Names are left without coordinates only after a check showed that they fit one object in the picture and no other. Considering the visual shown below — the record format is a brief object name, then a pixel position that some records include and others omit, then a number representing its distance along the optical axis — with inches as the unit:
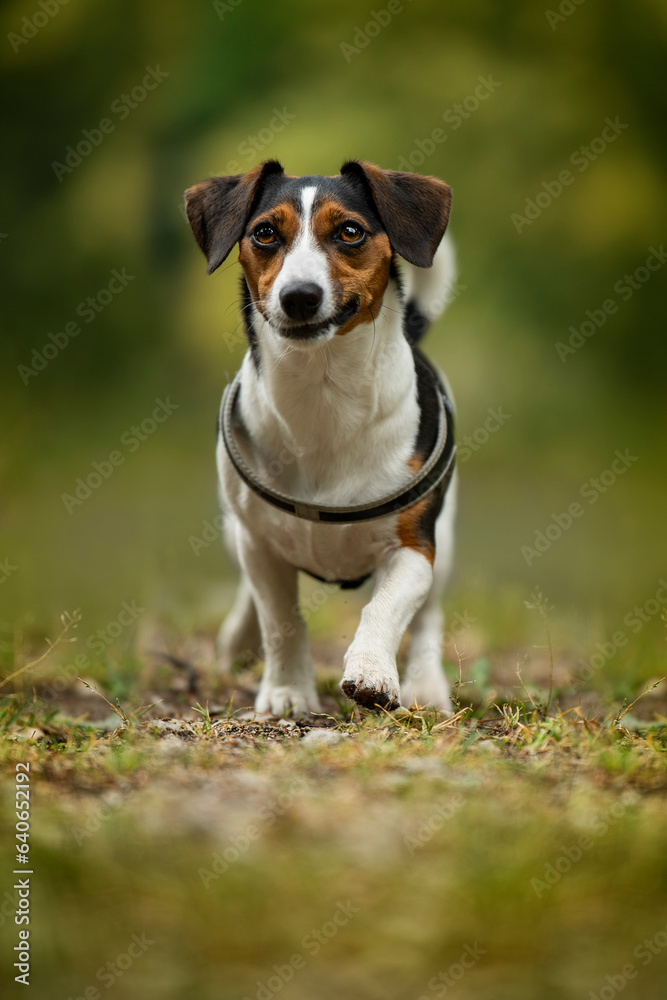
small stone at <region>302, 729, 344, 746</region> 113.1
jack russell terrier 118.8
